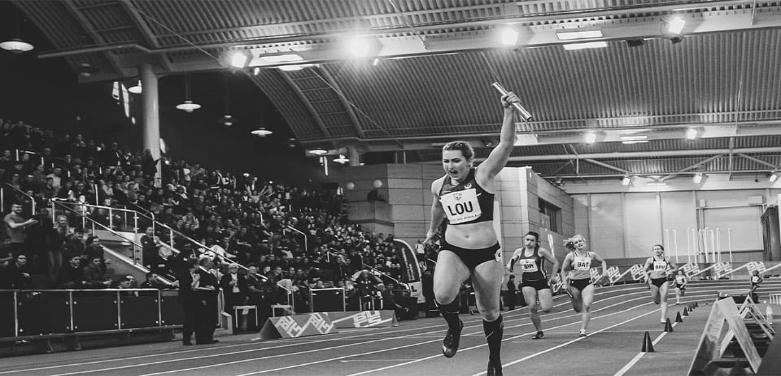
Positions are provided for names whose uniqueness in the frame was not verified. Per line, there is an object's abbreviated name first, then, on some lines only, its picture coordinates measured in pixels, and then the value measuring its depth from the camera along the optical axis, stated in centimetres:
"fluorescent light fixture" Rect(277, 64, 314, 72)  3406
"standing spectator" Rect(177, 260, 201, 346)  1919
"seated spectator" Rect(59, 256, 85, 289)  1866
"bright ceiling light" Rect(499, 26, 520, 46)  3102
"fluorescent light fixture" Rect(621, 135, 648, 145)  4562
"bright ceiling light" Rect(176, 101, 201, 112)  3121
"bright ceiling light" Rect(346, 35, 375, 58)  3170
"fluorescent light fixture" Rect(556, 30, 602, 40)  3116
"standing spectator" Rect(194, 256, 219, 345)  1941
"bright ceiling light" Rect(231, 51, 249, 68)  3281
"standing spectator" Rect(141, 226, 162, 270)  2359
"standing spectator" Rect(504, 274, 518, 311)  3563
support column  3284
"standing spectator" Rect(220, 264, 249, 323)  2364
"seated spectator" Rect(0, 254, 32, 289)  1714
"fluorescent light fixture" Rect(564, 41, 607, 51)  3247
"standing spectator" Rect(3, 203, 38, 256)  1877
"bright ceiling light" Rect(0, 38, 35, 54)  2342
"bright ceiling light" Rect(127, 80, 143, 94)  3544
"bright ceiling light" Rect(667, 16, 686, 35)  2991
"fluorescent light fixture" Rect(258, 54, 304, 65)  3341
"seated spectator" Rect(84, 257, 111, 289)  1956
